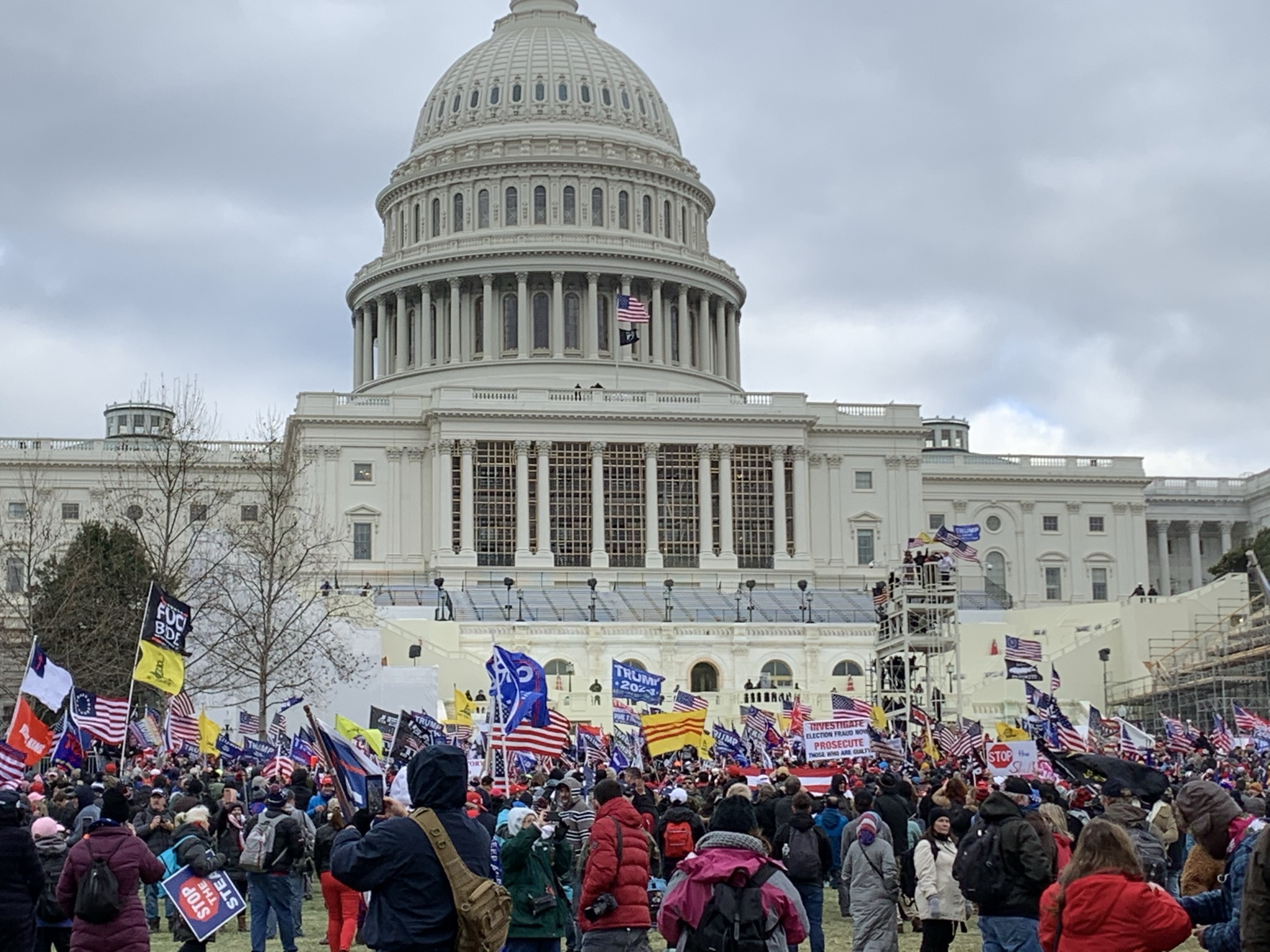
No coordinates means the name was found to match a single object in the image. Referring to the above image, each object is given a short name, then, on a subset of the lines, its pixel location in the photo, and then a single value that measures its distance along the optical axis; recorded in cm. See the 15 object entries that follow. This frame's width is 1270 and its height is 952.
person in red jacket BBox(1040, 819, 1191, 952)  1022
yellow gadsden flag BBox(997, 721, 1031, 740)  3806
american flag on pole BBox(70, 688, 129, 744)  3212
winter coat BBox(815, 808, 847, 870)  2381
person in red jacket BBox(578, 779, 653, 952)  1451
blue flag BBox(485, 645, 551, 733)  2864
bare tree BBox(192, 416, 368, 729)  5397
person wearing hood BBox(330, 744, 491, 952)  1077
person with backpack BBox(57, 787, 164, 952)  1402
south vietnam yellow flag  3388
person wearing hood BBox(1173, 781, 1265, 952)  1030
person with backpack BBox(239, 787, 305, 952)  1966
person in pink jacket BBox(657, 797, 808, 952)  1173
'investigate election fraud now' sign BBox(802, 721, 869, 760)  3206
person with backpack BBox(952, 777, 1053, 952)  1429
